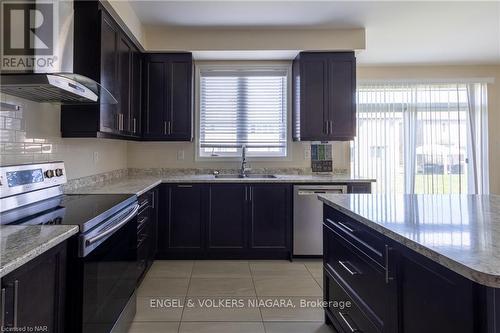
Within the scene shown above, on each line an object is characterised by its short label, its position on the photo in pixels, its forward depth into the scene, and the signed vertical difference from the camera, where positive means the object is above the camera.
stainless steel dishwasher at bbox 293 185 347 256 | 3.43 -0.50
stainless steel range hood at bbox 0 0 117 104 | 1.57 +0.61
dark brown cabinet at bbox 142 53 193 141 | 3.68 +0.92
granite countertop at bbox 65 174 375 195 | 2.71 -0.08
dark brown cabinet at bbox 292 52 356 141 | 3.70 +0.92
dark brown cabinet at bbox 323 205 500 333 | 0.88 -0.44
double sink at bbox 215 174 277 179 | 3.88 -0.04
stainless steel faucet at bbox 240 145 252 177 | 3.98 +0.12
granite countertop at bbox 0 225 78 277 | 0.91 -0.24
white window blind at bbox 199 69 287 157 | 4.13 +0.82
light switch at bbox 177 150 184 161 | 4.12 +0.23
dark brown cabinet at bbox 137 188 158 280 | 2.63 -0.53
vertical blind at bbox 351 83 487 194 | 4.73 +0.54
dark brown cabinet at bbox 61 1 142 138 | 2.38 +0.87
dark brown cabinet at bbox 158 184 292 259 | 3.43 -0.53
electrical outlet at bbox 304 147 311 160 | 4.19 +0.26
